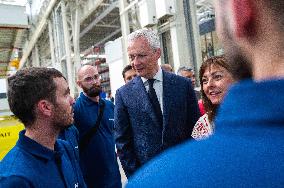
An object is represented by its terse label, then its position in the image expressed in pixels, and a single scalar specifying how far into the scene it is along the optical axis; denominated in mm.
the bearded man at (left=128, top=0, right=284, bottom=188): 409
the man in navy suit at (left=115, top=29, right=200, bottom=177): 2211
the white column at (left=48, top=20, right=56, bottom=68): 12328
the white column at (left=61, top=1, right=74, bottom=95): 10641
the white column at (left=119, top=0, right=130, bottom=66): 7871
